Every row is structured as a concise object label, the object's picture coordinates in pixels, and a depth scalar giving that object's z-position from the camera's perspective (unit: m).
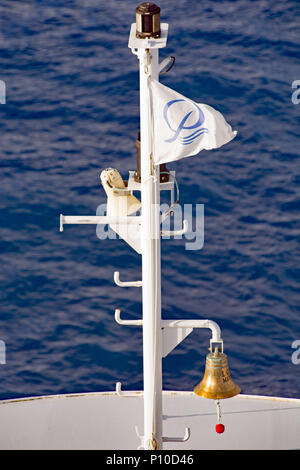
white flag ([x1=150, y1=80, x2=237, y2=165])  15.27
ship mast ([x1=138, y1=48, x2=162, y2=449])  15.34
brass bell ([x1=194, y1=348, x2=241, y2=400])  16.61
